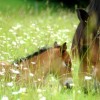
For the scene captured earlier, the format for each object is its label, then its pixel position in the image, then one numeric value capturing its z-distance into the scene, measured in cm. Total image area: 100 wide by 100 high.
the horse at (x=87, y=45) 1279
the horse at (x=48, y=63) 1359
